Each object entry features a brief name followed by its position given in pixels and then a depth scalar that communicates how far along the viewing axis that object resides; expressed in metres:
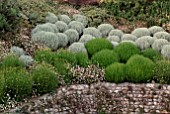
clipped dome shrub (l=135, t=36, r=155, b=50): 12.55
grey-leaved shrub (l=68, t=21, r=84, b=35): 14.00
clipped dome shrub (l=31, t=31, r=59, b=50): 12.51
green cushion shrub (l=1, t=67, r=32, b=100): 9.28
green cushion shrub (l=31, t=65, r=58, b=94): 9.66
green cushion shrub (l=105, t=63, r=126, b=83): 10.28
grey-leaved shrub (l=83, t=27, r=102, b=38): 13.66
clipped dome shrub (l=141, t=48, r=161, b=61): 11.59
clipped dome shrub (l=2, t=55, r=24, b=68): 10.18
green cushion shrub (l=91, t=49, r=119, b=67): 10.96
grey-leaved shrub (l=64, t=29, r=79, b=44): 13.35
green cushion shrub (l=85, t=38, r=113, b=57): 12.01
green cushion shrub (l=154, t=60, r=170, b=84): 10.22
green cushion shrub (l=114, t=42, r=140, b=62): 11.62
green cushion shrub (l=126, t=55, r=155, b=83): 10.27
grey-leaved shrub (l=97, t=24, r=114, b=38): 13.95
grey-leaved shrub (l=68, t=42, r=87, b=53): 12.04
